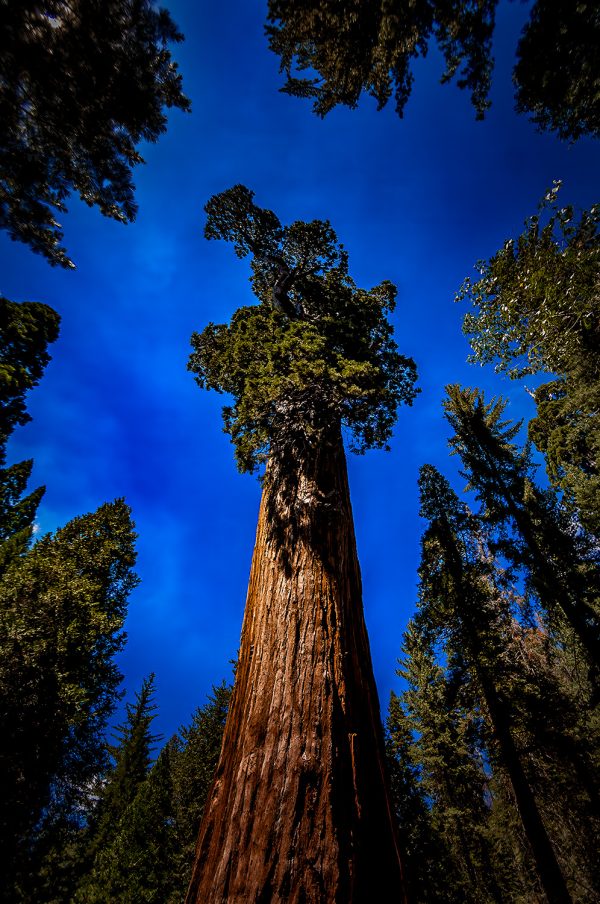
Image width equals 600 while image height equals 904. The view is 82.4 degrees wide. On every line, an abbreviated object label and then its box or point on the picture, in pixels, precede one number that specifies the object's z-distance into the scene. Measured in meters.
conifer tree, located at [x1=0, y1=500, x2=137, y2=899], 11.09
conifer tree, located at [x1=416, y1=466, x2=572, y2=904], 10.08
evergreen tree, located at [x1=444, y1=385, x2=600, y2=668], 11.21
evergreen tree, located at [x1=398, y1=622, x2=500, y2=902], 14.71
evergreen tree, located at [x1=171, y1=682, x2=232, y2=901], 15.42
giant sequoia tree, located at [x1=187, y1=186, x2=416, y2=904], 2.00
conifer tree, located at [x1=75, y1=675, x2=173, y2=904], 13.31
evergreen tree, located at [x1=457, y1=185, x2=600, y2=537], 8.43
